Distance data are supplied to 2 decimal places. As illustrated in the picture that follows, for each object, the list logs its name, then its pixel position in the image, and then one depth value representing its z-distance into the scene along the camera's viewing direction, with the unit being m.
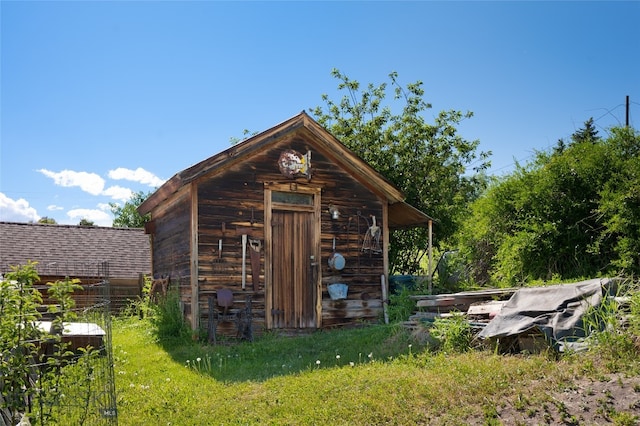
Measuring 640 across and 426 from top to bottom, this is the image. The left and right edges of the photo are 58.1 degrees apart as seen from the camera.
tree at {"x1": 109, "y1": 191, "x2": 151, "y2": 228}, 41.74
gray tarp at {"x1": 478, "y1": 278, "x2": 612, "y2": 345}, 7.37
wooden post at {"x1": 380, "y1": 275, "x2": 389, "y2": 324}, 13.34
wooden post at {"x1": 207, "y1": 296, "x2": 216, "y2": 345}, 11.03
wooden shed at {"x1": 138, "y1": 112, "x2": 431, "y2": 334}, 11.66
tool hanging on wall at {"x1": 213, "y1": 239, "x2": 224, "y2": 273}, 11.63
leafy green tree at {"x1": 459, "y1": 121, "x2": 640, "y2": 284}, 11.20
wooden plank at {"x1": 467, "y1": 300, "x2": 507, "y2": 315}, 8.87
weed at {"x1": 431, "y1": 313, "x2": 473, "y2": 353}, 8.27
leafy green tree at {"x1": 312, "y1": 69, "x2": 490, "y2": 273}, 18.36
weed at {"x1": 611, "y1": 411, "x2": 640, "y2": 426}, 5.15
